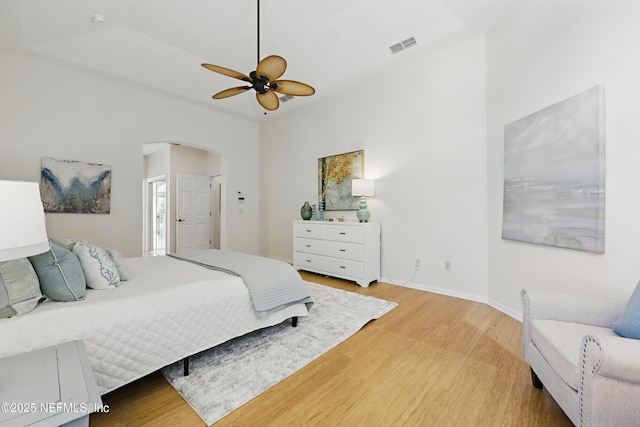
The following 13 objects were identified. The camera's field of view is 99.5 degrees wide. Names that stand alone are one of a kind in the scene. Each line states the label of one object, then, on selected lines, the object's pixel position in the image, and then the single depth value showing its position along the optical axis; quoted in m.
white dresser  3.88
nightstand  0.77
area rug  1.60
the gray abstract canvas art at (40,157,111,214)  3.60
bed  1.35
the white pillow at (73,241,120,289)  1.77
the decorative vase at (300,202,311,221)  4.87
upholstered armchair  1.05
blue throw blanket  2.13
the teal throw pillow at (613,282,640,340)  1.31
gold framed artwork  4.46
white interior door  6.34
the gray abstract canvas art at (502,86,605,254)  1.96
